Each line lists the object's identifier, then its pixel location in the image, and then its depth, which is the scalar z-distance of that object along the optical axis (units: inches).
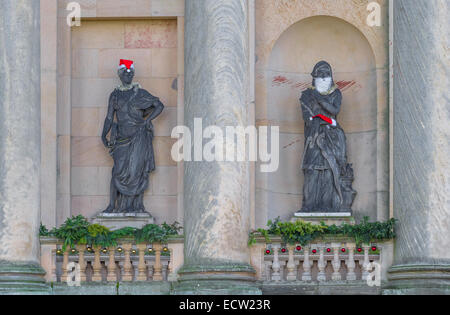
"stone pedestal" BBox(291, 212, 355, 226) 1165.1
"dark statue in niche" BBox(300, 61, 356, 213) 1178.0
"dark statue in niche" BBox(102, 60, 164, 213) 1186.0
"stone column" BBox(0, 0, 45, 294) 1088.8
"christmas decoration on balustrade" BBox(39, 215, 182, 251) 1109.1
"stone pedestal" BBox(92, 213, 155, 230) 1176.2
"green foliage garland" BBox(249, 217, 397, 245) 1104.8
